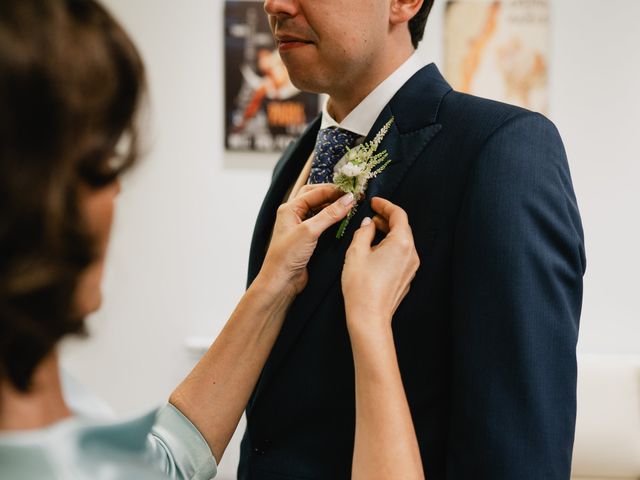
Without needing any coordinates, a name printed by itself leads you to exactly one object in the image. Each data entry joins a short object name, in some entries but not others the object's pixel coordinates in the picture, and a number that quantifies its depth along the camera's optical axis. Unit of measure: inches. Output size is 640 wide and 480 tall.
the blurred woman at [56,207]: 21.5
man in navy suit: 37.7
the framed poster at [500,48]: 108.7
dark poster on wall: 109.2
